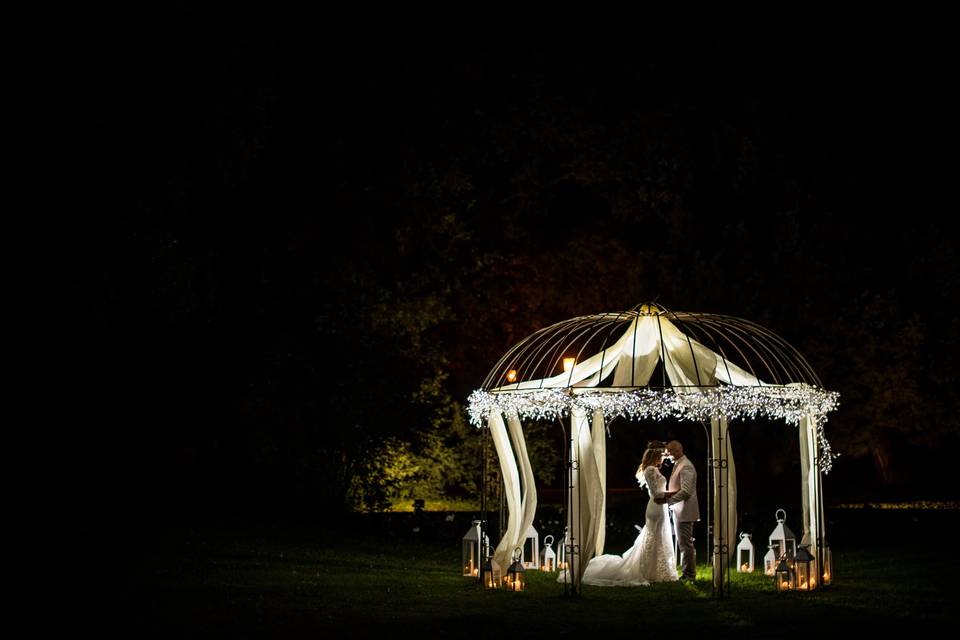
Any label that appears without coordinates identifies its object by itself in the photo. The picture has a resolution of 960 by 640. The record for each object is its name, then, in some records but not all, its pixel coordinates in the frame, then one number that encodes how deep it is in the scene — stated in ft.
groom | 50.06
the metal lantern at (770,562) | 50.88
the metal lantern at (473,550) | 50.52
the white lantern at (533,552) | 52.05
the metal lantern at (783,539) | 50.78
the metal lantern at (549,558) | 53.83
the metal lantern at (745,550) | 53.52
